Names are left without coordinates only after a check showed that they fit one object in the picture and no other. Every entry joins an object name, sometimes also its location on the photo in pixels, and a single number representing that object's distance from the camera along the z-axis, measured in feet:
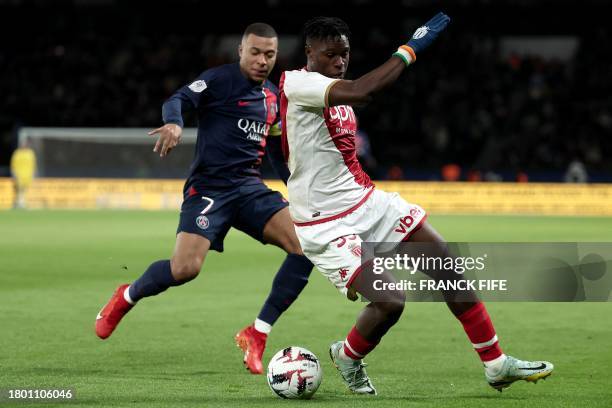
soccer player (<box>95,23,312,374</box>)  48.78
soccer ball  38.52
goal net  195.52
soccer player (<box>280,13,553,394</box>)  38.09
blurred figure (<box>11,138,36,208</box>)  180.75
